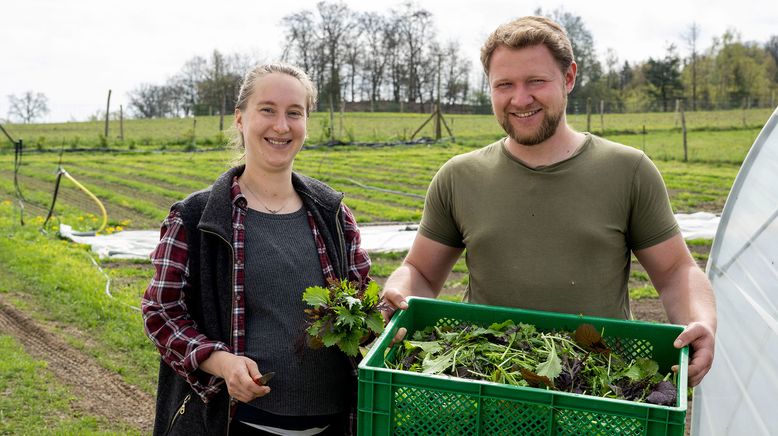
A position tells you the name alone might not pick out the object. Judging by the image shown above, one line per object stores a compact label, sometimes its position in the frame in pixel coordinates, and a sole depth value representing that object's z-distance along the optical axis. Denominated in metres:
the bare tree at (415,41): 55.23
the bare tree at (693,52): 50.31
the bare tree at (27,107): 51.78
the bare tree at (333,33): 51.78
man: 2.23
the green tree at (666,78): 48.28
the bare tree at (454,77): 56.19
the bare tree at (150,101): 54.06
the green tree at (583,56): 48.66
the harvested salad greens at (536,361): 1.64
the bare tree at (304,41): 51.38
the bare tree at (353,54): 54.42
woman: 2.06
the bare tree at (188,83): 54.25
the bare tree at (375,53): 56.03
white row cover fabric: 8.77
